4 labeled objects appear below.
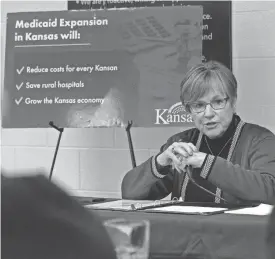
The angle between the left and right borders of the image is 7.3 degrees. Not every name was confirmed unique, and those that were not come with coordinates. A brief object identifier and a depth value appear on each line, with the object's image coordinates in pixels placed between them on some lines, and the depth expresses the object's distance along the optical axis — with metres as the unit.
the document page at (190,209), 6.10
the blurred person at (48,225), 2.02
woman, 6.69
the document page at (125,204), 6.21
